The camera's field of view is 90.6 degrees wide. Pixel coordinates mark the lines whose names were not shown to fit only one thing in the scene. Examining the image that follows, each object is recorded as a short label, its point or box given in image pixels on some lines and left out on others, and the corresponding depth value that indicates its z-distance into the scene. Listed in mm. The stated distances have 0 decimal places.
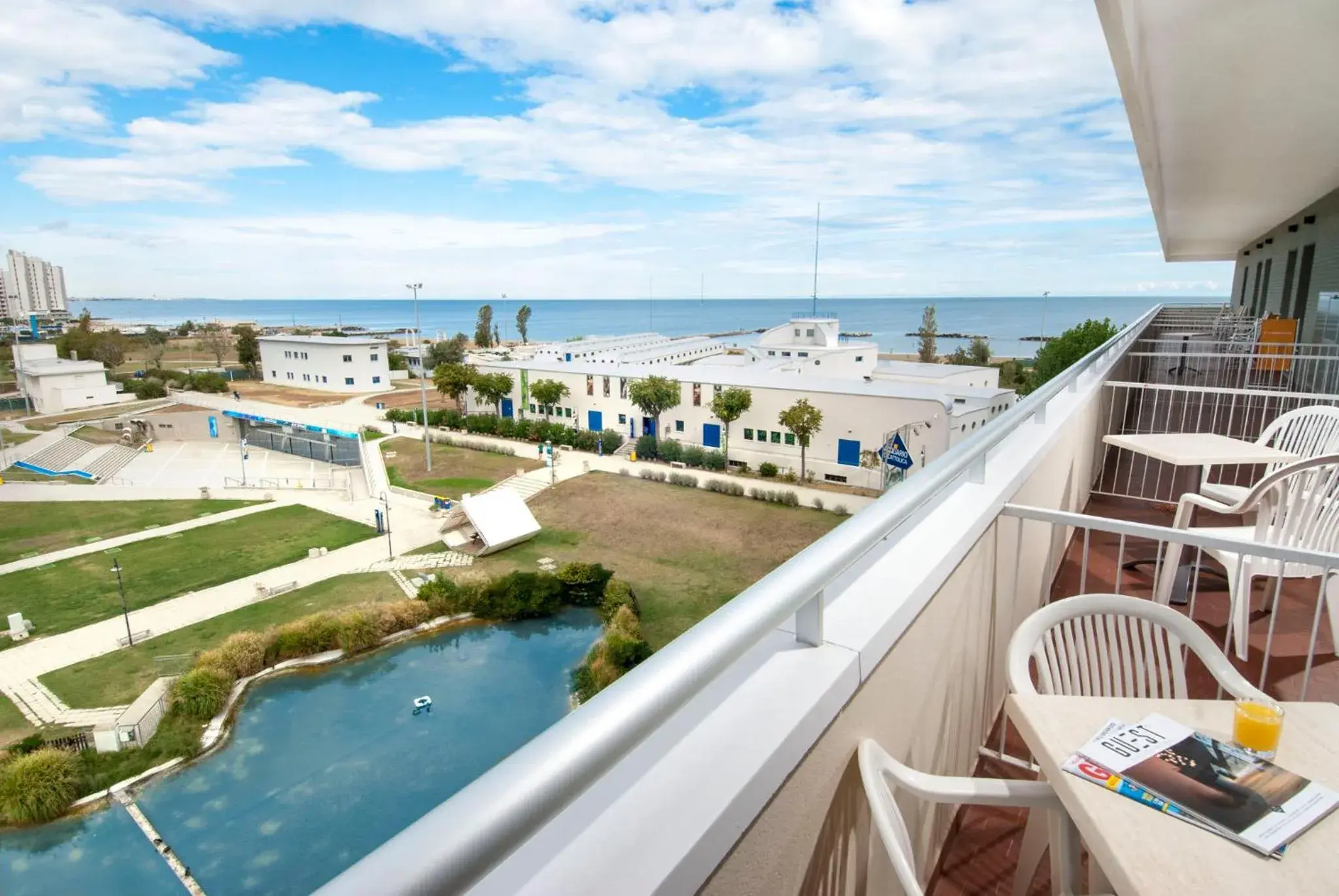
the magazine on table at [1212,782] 882
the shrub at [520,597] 13367
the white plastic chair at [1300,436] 2922
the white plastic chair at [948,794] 938
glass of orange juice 1021
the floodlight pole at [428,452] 22994
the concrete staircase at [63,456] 28719
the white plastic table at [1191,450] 2902
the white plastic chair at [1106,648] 1393
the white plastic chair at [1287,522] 2176
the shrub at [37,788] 9070
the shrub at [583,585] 13969
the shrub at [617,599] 13125
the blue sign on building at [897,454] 18531
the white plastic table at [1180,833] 811
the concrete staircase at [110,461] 26734
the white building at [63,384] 37250
